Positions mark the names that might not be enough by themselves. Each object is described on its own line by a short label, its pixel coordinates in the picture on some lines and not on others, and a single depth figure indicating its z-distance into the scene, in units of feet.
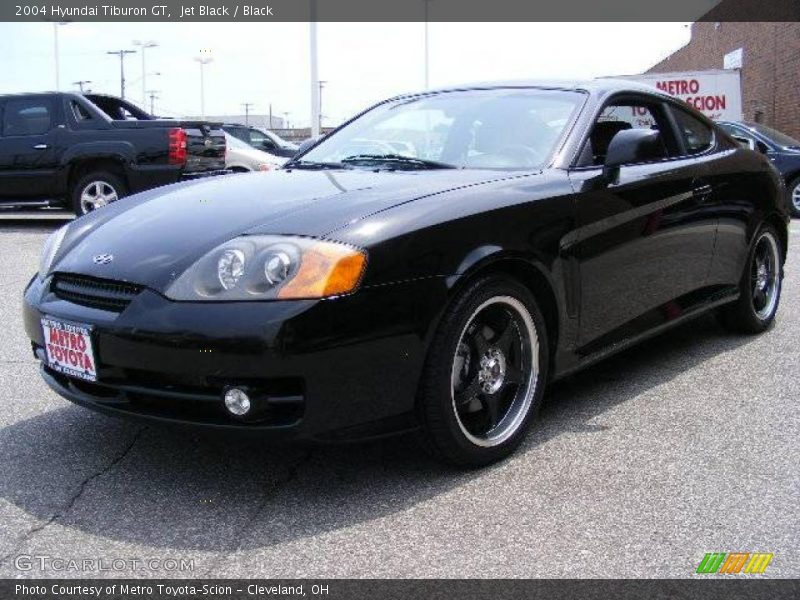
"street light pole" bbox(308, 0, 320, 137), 78.64
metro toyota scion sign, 67.92
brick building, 77.15
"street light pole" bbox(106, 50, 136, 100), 240.12
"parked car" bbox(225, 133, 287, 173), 45.80
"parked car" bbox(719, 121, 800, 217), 42.68
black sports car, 8.80
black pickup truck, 35.68
